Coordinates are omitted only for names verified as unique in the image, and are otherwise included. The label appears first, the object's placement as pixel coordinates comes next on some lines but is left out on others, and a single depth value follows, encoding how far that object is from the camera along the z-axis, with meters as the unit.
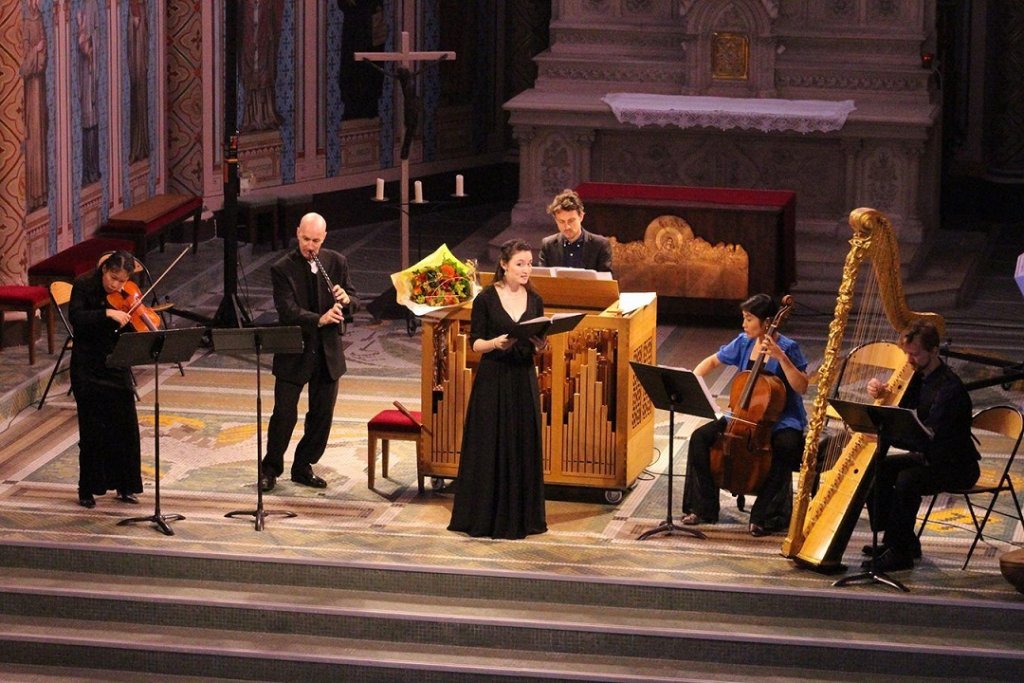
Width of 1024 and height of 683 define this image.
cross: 25.56
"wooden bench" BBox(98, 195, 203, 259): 27.95
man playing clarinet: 19.11
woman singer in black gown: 17.77
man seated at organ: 20.25
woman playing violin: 18.42
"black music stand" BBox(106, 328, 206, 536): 17.52
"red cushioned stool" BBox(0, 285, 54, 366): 23.39
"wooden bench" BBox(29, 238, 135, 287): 24.66
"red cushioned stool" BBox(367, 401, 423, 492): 19.25
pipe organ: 18.80
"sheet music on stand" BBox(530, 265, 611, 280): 19.31
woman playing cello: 17.77
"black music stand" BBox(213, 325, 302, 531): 17.62
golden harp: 15.83
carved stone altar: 30.14
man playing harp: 16.78
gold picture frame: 30.78
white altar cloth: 29.36
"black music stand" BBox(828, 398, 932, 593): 15.96
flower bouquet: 18.72
